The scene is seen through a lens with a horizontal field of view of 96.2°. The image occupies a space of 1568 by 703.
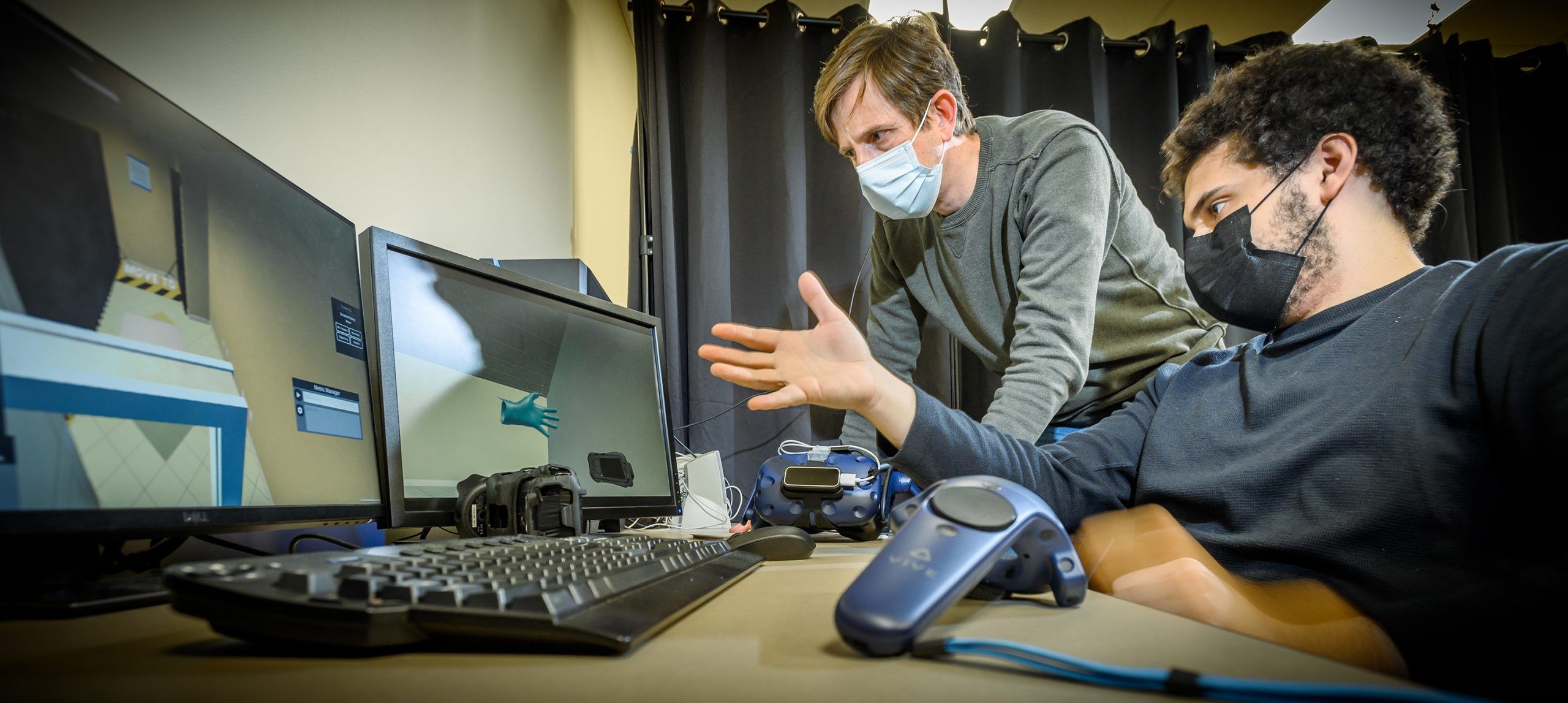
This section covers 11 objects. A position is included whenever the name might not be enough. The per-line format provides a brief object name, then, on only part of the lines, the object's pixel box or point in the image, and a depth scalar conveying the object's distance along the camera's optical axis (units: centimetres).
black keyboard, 31
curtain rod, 220
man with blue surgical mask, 128
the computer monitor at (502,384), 76
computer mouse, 74
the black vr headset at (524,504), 73
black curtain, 204
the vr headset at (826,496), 110
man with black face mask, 55
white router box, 147
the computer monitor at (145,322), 38
